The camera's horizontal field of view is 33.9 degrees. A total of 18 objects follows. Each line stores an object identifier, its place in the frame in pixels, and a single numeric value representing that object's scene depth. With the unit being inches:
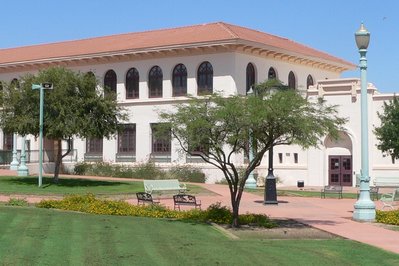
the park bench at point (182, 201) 884.0
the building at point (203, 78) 1662.2
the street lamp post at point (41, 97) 1286.9
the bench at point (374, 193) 1204.4
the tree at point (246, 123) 660.1
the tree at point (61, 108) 1355.8
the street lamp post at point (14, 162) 1887.1
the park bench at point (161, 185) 1098.7
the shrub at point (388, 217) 789.1
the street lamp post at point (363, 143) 815.1
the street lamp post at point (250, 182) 1517.8
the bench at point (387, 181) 1531.7
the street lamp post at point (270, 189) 1068.5
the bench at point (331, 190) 1280.8
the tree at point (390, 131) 1315.2
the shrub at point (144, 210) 756.6
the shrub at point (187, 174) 1733.5
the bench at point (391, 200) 987.6
